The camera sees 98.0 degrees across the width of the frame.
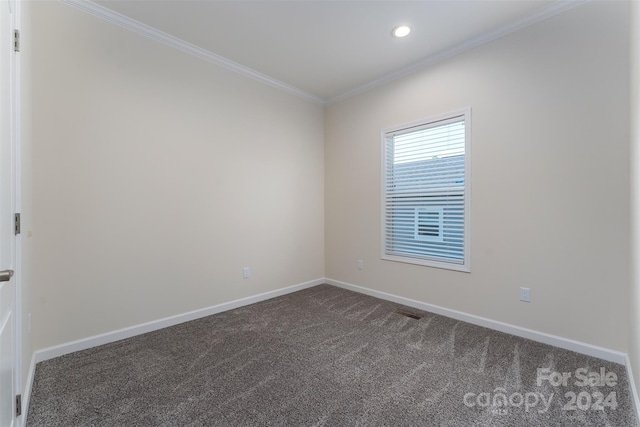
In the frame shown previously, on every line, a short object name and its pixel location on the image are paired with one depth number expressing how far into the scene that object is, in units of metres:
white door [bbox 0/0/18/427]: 1.19
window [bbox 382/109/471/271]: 3.07
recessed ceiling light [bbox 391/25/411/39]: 2.71
